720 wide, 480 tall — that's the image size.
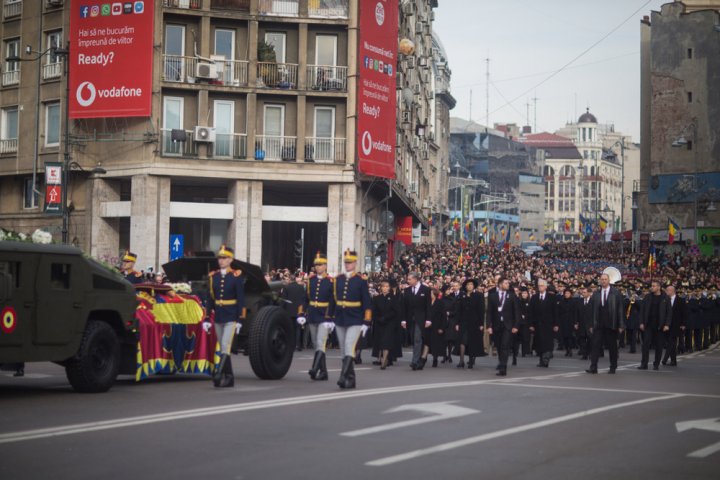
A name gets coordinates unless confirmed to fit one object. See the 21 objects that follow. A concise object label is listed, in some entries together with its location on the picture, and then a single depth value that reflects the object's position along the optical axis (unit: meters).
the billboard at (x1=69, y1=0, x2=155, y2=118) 46.12
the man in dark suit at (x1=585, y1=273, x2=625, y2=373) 24.28
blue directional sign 43.00
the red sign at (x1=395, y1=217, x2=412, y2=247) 68.81
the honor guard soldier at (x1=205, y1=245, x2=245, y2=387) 17.80
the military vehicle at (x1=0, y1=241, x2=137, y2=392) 14.93
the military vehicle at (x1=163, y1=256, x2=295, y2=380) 18.61
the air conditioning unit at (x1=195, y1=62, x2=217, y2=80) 45.91
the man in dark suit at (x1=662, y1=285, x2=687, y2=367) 27.78
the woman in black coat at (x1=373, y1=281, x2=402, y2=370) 24.73
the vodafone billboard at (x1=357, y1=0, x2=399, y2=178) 48.44
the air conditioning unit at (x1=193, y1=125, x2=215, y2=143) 45.97
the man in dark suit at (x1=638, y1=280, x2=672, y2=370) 26.88
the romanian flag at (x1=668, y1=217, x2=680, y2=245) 69.12
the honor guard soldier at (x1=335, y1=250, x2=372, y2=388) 18.70
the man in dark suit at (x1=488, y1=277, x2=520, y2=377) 24.03
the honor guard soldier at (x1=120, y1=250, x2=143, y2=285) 21.27
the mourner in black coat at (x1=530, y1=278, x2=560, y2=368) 27.80
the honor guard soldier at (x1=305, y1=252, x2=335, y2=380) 19.25
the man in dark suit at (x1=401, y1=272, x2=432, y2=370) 25.00
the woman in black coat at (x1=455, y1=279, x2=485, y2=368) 26.33
